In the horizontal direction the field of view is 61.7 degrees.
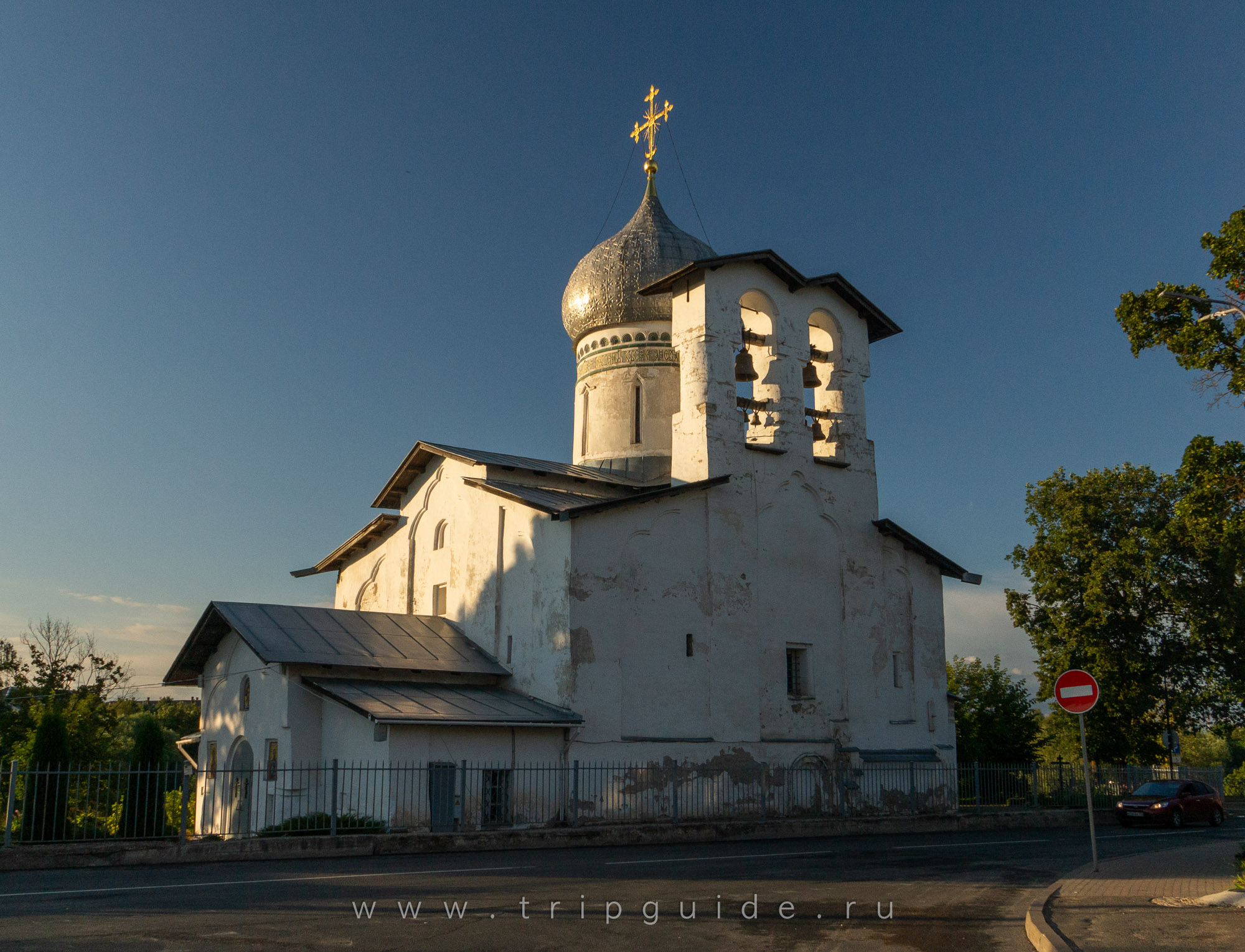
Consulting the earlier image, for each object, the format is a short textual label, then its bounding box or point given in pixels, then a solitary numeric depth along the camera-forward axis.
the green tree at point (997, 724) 35.62
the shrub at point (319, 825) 15.87
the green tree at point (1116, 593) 29.31
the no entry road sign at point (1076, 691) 11.73
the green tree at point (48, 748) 19.36
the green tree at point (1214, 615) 28.25
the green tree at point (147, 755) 21.84
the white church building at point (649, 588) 19.91
